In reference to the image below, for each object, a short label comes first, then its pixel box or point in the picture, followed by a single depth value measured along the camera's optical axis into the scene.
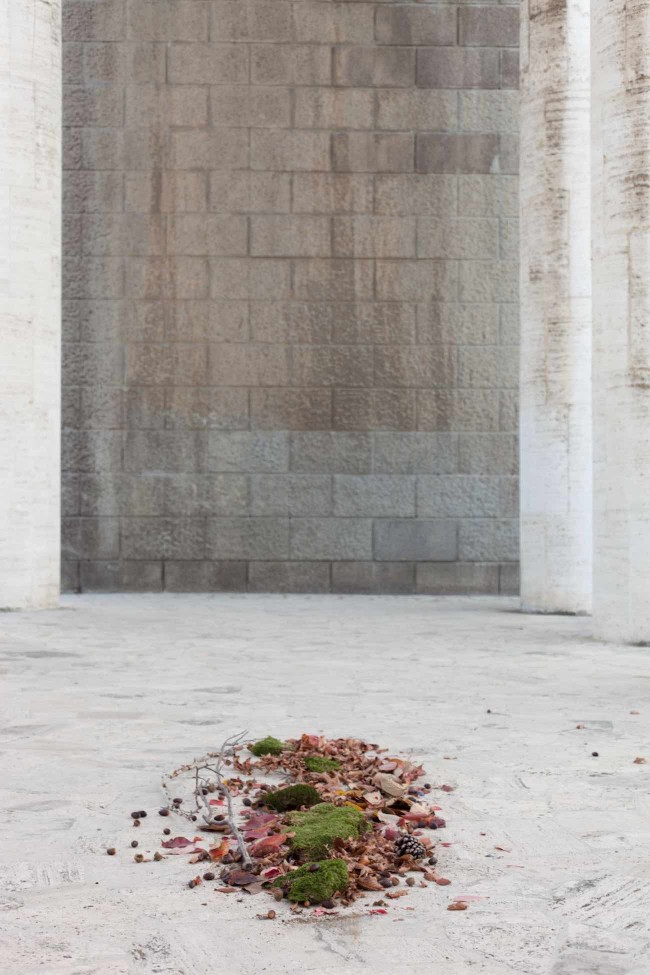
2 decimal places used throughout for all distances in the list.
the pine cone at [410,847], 4.09
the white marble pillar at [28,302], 13.39
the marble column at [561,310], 13.71
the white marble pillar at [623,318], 10.77
